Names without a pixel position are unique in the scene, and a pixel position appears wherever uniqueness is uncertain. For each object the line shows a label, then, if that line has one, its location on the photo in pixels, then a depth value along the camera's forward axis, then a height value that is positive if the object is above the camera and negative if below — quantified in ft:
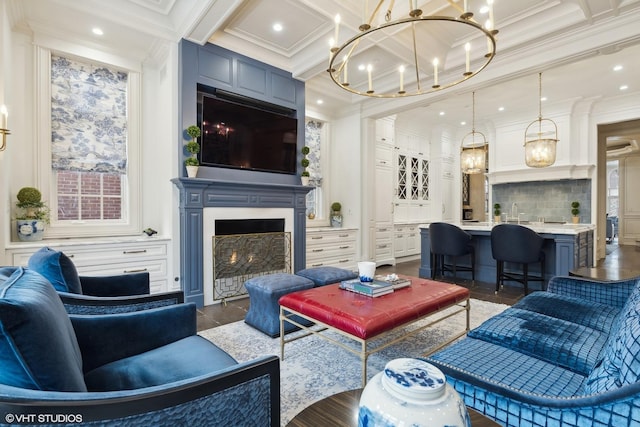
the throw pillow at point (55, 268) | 5.10 -0.93
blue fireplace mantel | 11.46 +0.23
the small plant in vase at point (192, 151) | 11.26 +2.19
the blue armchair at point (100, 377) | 2.34 -1.58
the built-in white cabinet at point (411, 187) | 22.70 +1.79
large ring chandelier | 11.16 +6.47
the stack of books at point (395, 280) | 8.02 -1.85
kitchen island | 12.73 -1.80
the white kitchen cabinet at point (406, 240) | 21.49 -2.10
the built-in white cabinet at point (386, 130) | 19.84 +5.20
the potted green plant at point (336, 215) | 19.19 -0.27
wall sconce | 7.93 +2.22
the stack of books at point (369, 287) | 7.37 -1.86
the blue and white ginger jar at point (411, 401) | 1.86 -1.19
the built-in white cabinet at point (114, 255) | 9.26 -1.46
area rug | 6.21 -3.55
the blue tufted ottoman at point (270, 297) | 8.84 -2.51
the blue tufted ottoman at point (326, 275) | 9.93 -2.12
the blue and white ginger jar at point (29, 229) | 9.66 -0.54
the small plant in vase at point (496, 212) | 23.38 -0.14
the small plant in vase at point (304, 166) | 14.82 +2.04
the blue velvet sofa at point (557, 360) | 2.83 -2.10
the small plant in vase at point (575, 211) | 20.65 -0.07
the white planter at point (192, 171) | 11.27 +1.44
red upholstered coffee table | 5.89 -2.06
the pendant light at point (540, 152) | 15.57 +2.90
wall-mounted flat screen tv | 12.14 +3.30
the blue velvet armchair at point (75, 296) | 5.09 -1.42
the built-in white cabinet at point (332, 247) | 16.67 -2.04
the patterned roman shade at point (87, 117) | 11.05 +3.49
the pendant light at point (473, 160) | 16.76 +2.73
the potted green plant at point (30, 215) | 9.70 -0.11
